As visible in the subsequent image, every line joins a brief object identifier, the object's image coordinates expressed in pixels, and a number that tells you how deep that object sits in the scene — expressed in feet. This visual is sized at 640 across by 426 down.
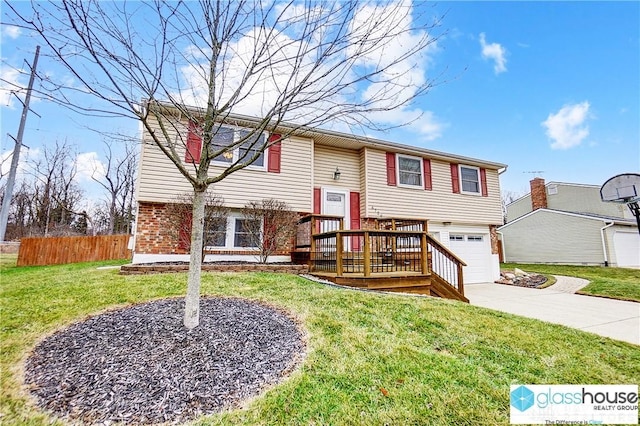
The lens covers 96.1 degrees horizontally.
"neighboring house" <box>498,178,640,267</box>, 51.52
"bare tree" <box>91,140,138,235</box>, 70.23
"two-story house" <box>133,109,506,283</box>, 26.94
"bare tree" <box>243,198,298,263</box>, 27.30
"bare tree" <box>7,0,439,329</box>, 8.98
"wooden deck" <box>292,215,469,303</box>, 20.74
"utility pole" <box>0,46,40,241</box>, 30.48
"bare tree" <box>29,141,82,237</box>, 68.13
